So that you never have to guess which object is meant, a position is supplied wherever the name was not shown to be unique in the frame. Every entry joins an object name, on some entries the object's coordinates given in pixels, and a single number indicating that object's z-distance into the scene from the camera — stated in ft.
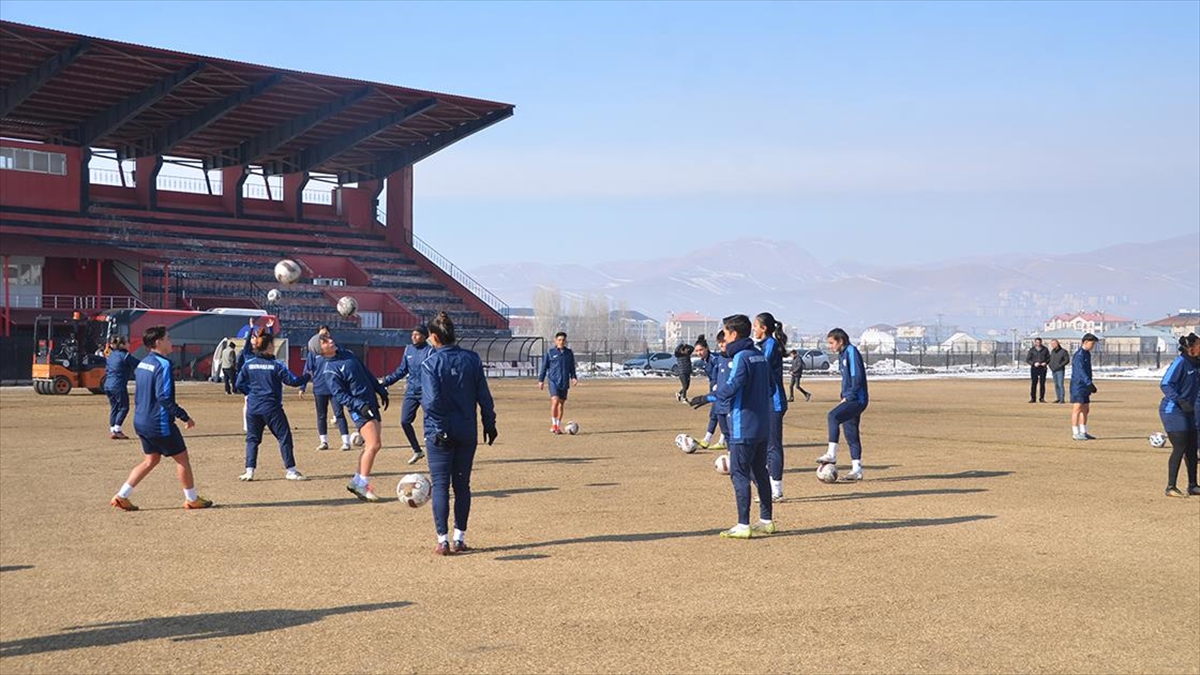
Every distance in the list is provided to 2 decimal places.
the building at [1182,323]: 599.90
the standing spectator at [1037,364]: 121.19
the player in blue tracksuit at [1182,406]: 45.47
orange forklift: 124.36
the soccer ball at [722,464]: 50.26
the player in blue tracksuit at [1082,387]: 70.64
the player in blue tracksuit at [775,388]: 44.34
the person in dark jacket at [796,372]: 122.21
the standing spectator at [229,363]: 119.24
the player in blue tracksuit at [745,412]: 36.14
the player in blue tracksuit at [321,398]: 60.34
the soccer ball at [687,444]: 63.29
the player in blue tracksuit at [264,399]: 49.34
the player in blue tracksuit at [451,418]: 32.60
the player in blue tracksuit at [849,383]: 48.55
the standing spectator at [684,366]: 113.70
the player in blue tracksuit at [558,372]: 75.31
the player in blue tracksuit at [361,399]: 44.01
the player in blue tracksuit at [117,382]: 70.28
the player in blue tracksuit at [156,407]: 40.73
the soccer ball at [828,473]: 49.44
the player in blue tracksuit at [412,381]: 53.42
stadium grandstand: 169.68
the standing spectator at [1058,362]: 114.83
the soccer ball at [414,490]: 35.78
